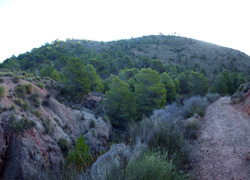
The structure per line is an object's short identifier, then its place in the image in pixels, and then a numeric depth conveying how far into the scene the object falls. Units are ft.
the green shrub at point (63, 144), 36.58
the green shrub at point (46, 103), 46.86
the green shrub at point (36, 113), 38.57
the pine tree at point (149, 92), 67.56
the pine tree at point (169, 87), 87.10
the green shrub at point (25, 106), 37.06
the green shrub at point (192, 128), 25.93
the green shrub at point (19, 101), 36.96
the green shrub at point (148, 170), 9.85
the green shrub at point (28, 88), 44.57
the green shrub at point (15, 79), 43.86
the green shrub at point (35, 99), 42.47
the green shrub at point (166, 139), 17.32
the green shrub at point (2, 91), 33.55
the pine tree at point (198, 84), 99.45
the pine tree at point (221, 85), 99.55
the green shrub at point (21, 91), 40.56
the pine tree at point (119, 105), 62.23
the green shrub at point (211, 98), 63.03
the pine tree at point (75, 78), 68.48
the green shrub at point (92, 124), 53.46
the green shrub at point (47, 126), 36.37
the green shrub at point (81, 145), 24.56
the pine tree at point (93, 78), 89.97
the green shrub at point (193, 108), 39.68
